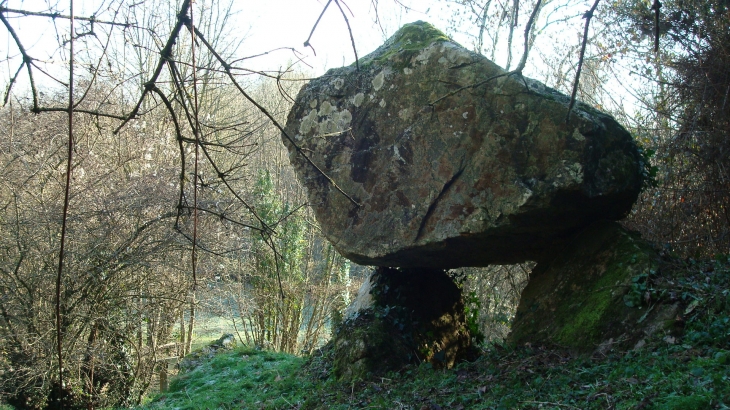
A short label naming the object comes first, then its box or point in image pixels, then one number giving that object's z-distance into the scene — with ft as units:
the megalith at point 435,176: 14.26
